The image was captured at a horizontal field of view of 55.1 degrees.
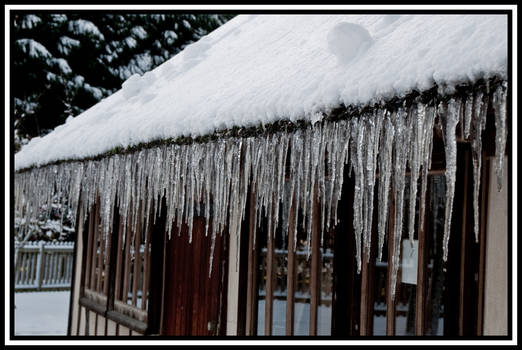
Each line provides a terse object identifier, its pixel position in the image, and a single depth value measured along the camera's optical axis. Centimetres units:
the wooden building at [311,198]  219
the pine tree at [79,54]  1498
